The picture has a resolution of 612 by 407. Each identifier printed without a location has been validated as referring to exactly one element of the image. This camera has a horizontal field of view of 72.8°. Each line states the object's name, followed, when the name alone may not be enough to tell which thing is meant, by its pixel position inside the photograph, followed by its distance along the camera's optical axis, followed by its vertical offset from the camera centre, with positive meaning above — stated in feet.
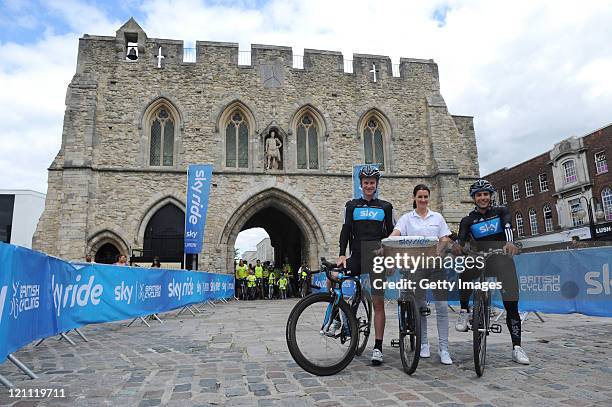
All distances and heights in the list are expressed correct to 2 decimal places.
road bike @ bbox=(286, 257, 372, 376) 11.30 -1.55
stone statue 54.65 +16.05
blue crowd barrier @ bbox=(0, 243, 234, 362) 11.58 -0.55
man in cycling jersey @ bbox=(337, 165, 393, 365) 12.37 +1.29
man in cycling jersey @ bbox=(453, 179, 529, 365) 12.44 +0.74
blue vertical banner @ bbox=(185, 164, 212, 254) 44.52 +8.04
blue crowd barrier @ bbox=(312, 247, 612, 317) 20.16 -0.72
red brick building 85.14 +17.79
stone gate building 50.52 +17.66
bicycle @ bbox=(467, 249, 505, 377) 10.80 -1.34
